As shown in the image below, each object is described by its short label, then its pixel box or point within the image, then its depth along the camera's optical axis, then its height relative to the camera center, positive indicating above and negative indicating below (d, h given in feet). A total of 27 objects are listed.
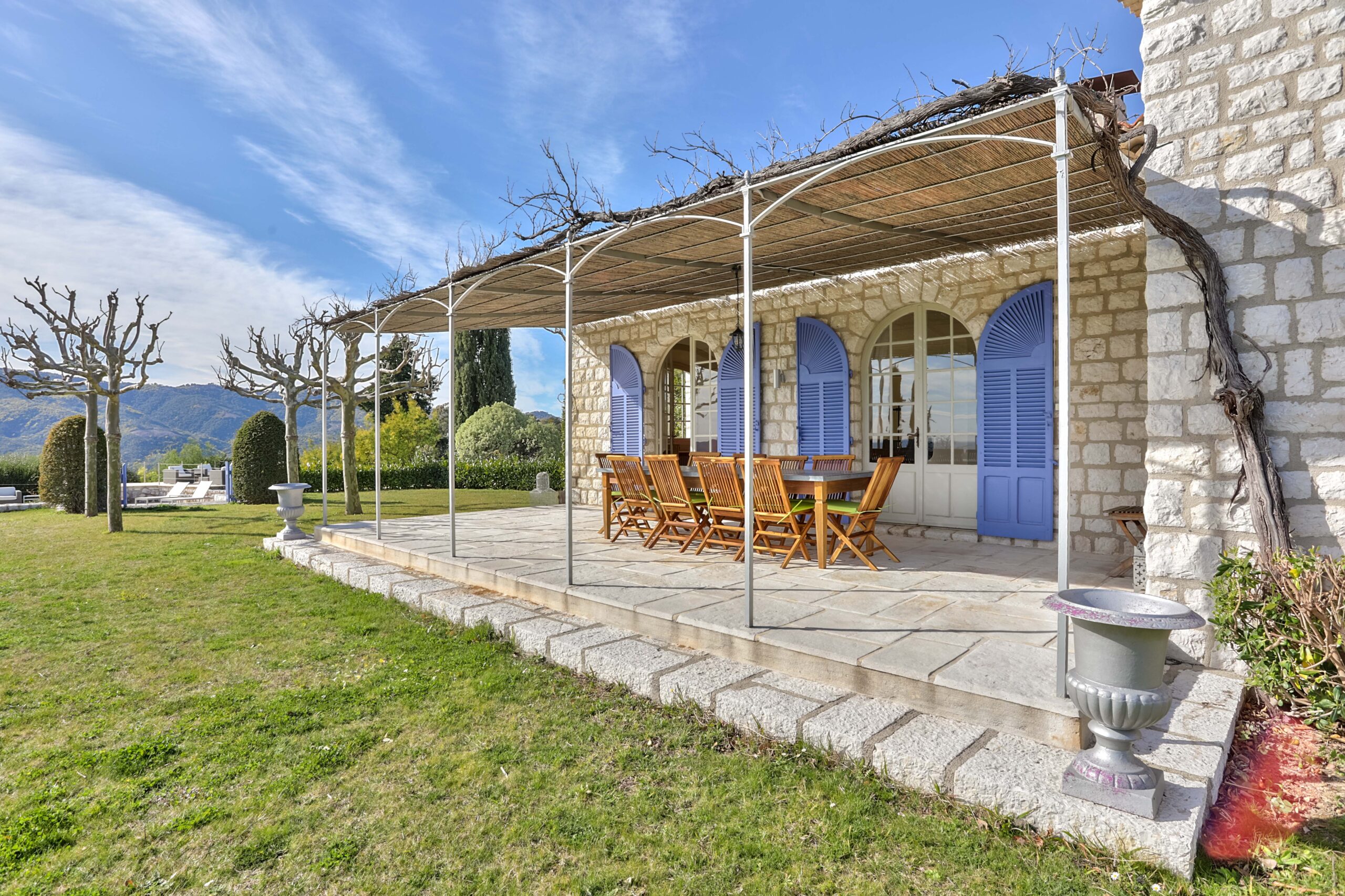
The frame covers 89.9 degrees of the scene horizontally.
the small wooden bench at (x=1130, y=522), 14.74 -1.75
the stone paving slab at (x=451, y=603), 14.29 -3.35
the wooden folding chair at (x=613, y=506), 20.76 -1.81
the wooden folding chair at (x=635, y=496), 19.19 -1.37
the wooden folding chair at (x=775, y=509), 15.34 -1.47
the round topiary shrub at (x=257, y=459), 41.78 -0.47
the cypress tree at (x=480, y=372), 79.41 +9.25
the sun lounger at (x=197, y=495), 49.65 -3.46
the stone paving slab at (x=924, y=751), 7.21 -3.36
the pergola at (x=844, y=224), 9.34 +4.89
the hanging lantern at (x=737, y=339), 25.07 +4.09
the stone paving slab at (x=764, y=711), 8.42 -3.39
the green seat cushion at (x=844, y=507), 15.47 -1.40
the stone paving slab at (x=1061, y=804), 5.88 -3.39
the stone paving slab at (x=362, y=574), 18.07 -3.37
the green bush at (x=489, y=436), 55.47 +1.14
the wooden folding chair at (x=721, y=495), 16.03 -1.15
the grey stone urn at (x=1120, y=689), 6.17 -2.30
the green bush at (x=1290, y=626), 7.38 -2.16
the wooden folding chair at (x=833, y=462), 19.95 -0.44
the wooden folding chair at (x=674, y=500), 17.92 -1.41
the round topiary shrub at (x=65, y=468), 39.96 -1.00
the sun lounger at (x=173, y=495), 49.30 -3.43
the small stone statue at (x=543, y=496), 34.68 -2.40
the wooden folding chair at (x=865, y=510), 15.14 -1.45
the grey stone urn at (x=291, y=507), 24.06 -2.04
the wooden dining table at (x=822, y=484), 15.08 -0.84
